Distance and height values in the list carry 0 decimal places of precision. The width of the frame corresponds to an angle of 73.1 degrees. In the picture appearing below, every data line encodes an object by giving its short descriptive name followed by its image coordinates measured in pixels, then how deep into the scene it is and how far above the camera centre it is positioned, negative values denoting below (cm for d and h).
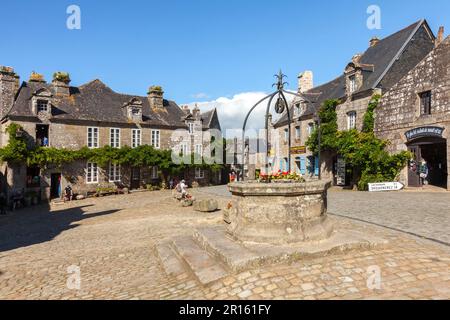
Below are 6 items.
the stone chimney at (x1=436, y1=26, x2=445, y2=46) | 1878 +832
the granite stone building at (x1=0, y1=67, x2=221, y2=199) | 2183 +377
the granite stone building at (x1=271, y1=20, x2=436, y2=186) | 1962 +602
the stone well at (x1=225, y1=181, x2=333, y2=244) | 586 -84
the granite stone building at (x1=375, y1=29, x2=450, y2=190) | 1577 +291
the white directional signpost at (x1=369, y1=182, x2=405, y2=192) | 1721 -101
